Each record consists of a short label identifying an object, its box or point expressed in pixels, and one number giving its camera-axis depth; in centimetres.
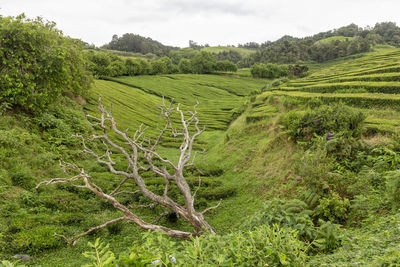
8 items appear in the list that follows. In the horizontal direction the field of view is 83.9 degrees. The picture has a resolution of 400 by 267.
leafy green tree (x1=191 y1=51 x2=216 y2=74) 8956
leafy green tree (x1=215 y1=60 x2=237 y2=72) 9219
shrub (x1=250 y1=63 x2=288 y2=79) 8300
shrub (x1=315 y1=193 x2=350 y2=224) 616
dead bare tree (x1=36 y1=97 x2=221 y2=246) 740
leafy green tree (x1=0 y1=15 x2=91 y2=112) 1497
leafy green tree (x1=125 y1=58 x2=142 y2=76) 7006
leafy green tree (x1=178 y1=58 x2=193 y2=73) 8838
